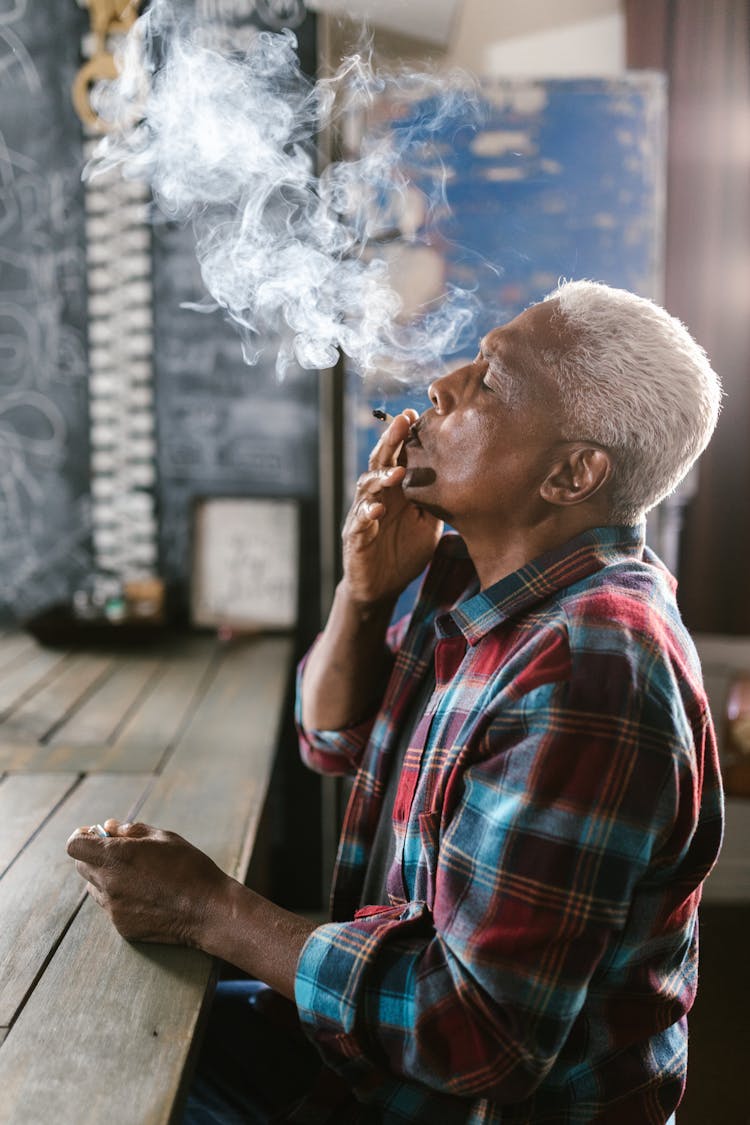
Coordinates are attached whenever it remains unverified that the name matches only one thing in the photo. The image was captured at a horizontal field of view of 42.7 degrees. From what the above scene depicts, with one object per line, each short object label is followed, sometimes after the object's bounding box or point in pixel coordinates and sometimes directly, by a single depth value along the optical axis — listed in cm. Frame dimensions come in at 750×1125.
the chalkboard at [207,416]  301
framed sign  303
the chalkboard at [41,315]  292
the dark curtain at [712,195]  343
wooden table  98
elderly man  99
